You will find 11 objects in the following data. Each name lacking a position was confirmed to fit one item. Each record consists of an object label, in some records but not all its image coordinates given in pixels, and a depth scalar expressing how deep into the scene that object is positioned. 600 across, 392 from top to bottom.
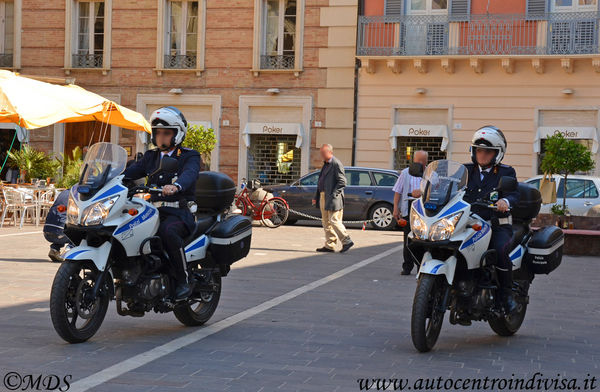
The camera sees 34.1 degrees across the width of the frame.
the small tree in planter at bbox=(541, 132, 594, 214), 19.09
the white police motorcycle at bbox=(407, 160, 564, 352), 6.96
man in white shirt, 13.81
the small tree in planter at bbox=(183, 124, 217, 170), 26.70
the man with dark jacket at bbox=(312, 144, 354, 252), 16.22
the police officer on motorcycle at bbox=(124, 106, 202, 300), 7.44
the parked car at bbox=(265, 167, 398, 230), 23.81
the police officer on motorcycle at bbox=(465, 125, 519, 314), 7.50
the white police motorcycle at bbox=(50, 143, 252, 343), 6.81
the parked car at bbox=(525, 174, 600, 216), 21.48
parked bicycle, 23.50
